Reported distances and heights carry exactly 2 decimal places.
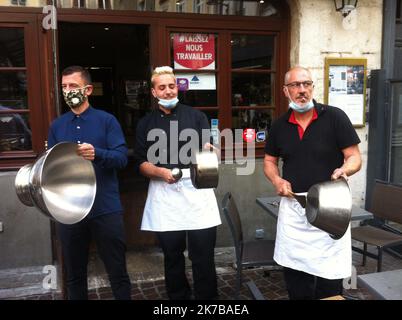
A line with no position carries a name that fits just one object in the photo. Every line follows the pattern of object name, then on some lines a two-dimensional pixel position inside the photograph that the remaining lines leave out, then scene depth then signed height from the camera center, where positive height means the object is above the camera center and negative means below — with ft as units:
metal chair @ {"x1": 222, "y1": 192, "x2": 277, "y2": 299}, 9.77 -3.80
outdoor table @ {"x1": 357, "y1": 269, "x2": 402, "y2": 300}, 6.03 -2.70
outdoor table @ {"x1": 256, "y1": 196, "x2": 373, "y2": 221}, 11.38 -2.90
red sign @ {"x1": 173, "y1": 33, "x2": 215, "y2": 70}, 14.87 +1.95
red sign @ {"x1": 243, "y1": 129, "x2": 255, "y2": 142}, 15.92 -1.13
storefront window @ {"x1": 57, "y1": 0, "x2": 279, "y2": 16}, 13.89 +3.44
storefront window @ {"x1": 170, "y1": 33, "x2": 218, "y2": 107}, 14.90 +1.40
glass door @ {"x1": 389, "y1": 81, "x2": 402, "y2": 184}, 15.71 -1.60
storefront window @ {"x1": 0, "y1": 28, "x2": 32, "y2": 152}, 13.41 +0.44
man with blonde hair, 10.37 -2.15
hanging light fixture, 14.90 +3.48
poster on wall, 15.49 +0.66
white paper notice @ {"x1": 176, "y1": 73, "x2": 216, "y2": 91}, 15.06 +0.88
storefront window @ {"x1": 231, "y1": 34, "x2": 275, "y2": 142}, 15.56 +0.86
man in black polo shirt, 8.77 -1.36
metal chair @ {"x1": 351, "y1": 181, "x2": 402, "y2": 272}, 12.13 -3.39
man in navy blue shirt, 9.29 -1.79
